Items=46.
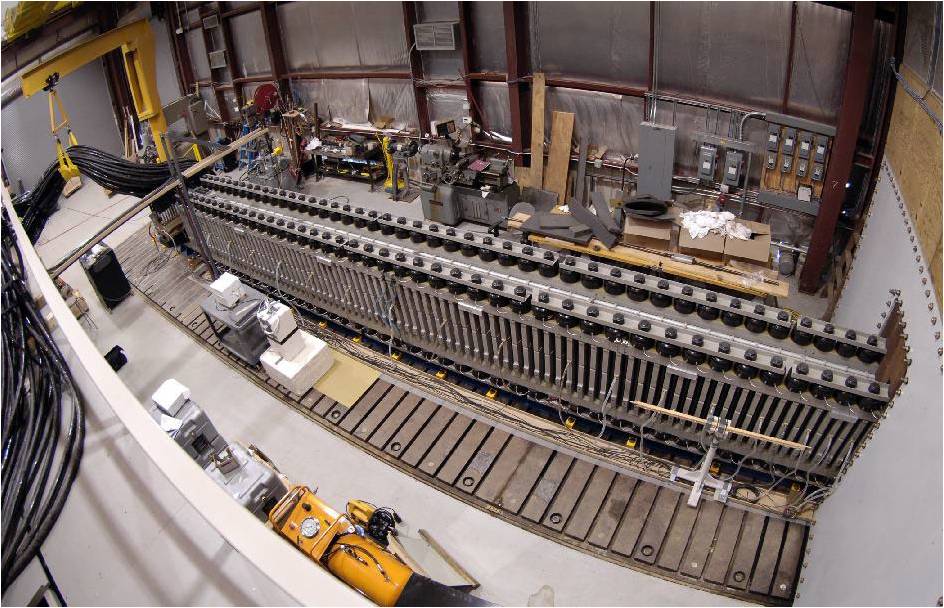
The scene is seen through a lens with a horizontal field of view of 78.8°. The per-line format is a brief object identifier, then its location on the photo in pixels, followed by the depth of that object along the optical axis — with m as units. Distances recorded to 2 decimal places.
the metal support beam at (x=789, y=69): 6.73
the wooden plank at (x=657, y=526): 4.37
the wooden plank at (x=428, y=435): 5.26
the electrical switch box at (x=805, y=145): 7.03
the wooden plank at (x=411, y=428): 5.37
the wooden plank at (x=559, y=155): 9.03
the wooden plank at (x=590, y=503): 4.57
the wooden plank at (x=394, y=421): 5.46
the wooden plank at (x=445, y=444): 5.17
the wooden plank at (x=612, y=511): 4.49
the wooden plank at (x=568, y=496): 4.64
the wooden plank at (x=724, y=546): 4.17
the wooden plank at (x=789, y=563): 4.01
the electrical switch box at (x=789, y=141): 7.15
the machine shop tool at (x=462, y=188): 9.03
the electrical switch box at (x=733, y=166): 7.59
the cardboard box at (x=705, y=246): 7.22
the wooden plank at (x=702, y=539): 4.23
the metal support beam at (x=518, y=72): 8.58
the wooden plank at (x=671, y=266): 6.84
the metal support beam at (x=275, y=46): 11.25
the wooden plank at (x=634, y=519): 4.42
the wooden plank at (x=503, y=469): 4.91
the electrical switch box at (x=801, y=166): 7.13
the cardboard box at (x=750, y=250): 7.02
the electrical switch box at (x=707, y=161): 7.77
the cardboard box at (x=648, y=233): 7.59
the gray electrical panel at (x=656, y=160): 8.07
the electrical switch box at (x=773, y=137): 7.28
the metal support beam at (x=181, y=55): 13.07
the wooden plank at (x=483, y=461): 5.00
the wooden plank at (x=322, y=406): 5.79
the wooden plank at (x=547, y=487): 4.72
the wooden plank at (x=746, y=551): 4.11
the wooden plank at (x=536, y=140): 9.02
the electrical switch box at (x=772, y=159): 7.40
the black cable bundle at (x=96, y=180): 7.67
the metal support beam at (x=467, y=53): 9.09
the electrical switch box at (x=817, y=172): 7.03
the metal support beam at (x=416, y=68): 9.62
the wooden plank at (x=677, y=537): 4.29
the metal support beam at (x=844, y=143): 5.89
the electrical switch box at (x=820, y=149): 6.88
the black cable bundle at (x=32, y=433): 2.46
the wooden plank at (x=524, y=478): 4.81
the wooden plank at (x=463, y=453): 5.07
